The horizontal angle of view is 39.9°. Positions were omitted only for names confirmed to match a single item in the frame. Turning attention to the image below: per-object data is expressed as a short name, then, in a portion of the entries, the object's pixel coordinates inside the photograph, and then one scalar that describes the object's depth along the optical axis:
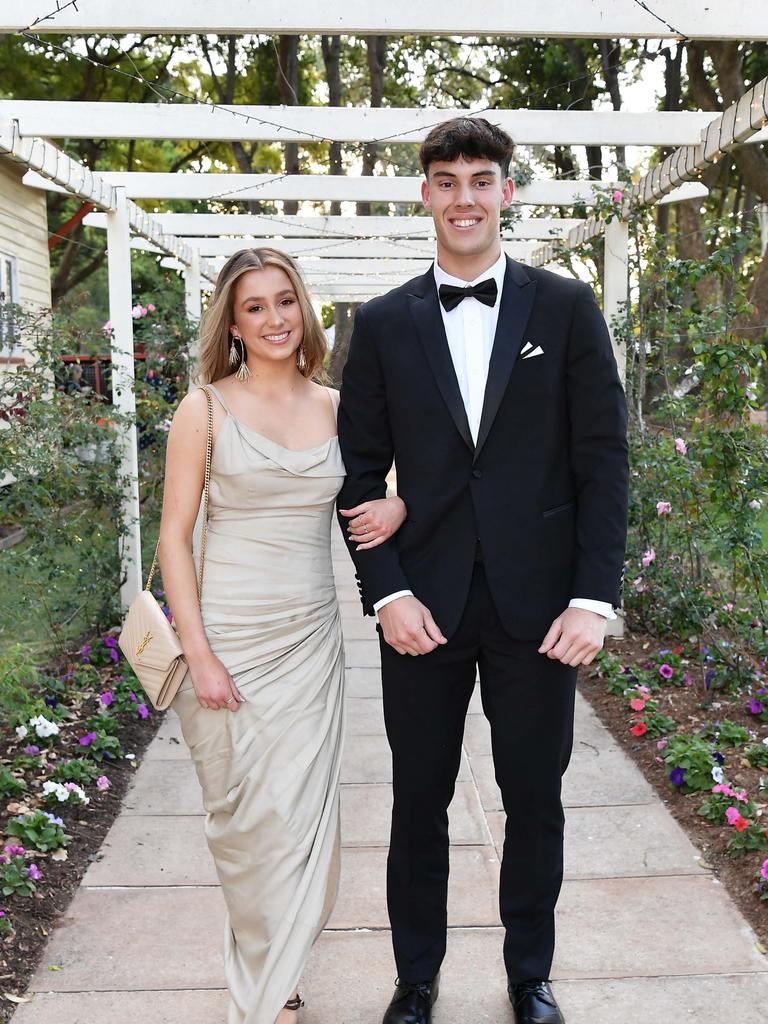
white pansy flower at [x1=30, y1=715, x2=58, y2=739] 4.43
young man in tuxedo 2.43
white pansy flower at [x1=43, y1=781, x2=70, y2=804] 3.89
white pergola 3.62
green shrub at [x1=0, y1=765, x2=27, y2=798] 4.00
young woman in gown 2.56
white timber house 11.11
